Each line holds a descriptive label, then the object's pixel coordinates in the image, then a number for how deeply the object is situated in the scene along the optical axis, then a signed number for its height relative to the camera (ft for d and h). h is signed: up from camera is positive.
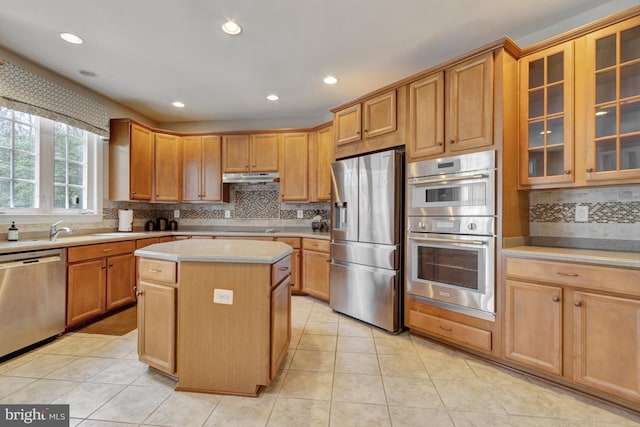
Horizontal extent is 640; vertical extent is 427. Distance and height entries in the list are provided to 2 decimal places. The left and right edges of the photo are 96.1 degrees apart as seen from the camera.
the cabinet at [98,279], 8.87 -2.26
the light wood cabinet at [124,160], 12.37 +2.31
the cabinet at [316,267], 11.91 -2.30
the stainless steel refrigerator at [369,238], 8.86 -0.83
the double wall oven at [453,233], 7.03 -0.51
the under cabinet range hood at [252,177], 13.83 +1.74
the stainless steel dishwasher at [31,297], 7.13 -2.25
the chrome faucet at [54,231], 9.11 -0.57
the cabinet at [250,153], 13.97 +2.98
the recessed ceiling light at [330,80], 10.46 +4.93
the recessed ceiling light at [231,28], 7.41 +4.88
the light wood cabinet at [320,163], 12.84 +2.31
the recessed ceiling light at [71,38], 7.92 +4.90
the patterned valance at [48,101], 8.37 +3.75
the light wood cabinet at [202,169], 14.33 +2.22
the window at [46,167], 9.06 +1.65
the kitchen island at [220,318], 5.71 -2.13
